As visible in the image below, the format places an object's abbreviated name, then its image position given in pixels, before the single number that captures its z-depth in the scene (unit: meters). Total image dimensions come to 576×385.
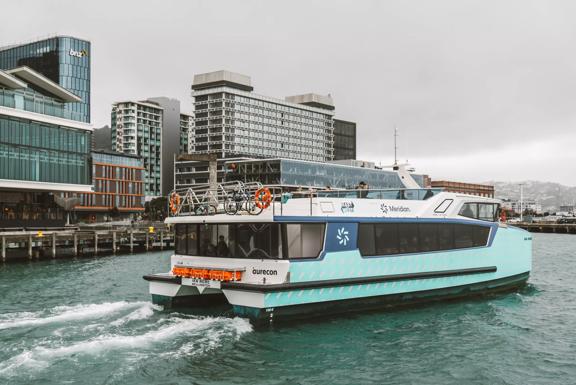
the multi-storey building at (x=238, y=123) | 161.50
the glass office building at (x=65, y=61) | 137.38
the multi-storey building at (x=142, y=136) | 166.38
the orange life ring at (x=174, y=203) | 19.62
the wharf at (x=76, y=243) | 42.85
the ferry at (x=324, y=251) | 16.55
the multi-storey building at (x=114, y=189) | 119.06
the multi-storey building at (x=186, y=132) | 190.12
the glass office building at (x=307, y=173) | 126.69
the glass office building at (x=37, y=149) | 54.53
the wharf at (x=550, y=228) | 102.62
